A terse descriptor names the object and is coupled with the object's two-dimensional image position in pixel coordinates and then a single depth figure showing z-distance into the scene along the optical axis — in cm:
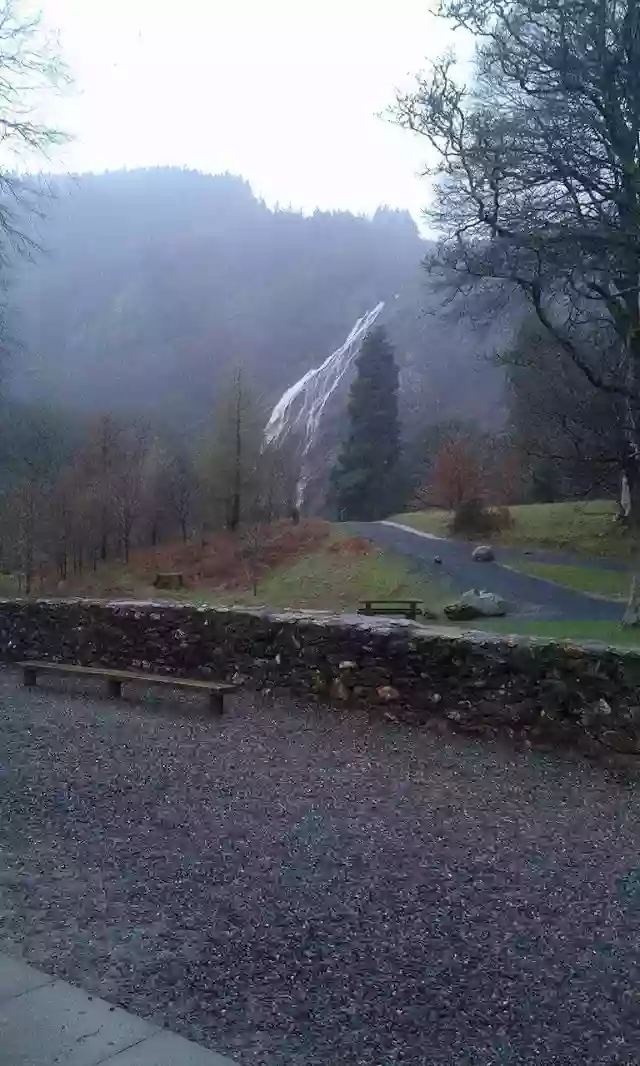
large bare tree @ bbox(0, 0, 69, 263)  948
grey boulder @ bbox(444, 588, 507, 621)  1202
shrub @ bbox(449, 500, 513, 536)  1797
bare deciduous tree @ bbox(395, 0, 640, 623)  1030
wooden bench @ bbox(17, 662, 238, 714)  732
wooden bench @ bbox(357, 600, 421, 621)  1152
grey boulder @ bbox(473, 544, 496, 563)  1595
